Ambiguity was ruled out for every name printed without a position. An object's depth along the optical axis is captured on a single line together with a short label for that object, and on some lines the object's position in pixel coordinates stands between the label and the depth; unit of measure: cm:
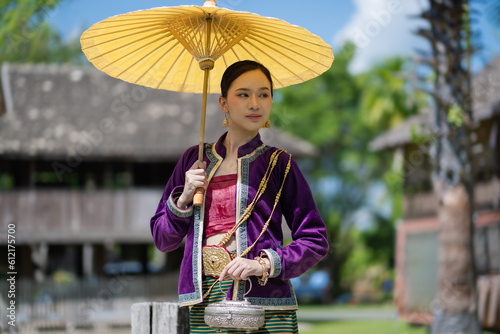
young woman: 292
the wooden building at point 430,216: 1834
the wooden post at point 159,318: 332
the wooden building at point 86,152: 1961
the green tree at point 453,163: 1188
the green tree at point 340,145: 3791
